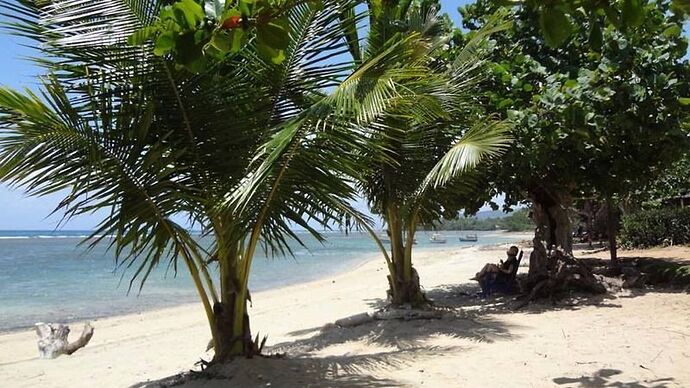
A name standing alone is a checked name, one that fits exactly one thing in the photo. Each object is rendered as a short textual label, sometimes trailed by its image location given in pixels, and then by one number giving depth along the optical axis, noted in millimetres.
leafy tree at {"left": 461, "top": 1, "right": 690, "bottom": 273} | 7254
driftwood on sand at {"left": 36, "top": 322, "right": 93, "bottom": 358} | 8797
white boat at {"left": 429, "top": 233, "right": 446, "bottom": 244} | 66062
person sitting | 9633
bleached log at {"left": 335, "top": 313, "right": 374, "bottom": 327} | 7449
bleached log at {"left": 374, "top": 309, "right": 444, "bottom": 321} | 7234
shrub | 17797
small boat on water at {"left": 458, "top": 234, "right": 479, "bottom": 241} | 64881
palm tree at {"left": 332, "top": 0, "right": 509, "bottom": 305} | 6350
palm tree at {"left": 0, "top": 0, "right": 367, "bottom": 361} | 3918
